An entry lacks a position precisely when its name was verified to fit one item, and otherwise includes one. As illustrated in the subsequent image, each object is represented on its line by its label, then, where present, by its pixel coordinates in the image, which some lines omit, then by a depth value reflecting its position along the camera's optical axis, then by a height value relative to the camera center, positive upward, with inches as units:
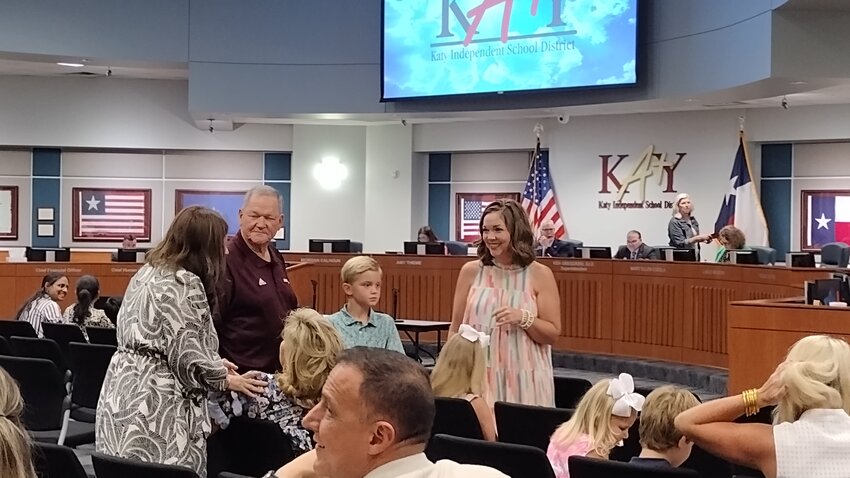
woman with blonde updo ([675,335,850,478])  103.7 -18.2
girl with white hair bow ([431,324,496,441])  160.6 -22.1
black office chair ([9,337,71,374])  250.2 -29.7
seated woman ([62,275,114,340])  305.6 -24.0
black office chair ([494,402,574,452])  159.2 -29.5
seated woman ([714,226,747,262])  398.6 -0.5
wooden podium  266.8 -24.3
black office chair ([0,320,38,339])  289.7 -28.7
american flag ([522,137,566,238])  555.5 +21.2
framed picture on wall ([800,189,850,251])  518.0 +11.8
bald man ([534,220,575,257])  450.9 -3.9
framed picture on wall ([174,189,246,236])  641.6 +20.8
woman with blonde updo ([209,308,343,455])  130.9 -18.2
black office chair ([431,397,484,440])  158.6 -28.8
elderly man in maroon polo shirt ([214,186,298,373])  153.7 -10.2
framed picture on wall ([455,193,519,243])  613.6 +12.3
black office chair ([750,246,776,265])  389.4 -6.1
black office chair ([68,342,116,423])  227.5 -32.7
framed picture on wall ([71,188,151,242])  634.8 +10.4
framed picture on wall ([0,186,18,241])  624.4 +8.5
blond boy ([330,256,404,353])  165.2 -13.1
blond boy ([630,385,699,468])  128.5 -24.8
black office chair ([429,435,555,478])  127.0 -28.1
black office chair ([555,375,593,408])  193.0 -29.4
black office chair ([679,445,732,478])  159.3 -35.7
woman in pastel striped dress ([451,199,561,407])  165.0 -11.7
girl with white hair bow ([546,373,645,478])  140.6 -26.5
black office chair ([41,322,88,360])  276.1 -28.7
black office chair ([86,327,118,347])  271.0 -28.2
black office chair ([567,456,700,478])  118.3 -27.9
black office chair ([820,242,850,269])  408.2 -5.4
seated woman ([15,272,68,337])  316.8 -23.4
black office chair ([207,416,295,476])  138.0 -30.4
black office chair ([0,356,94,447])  215.8 -37.5
